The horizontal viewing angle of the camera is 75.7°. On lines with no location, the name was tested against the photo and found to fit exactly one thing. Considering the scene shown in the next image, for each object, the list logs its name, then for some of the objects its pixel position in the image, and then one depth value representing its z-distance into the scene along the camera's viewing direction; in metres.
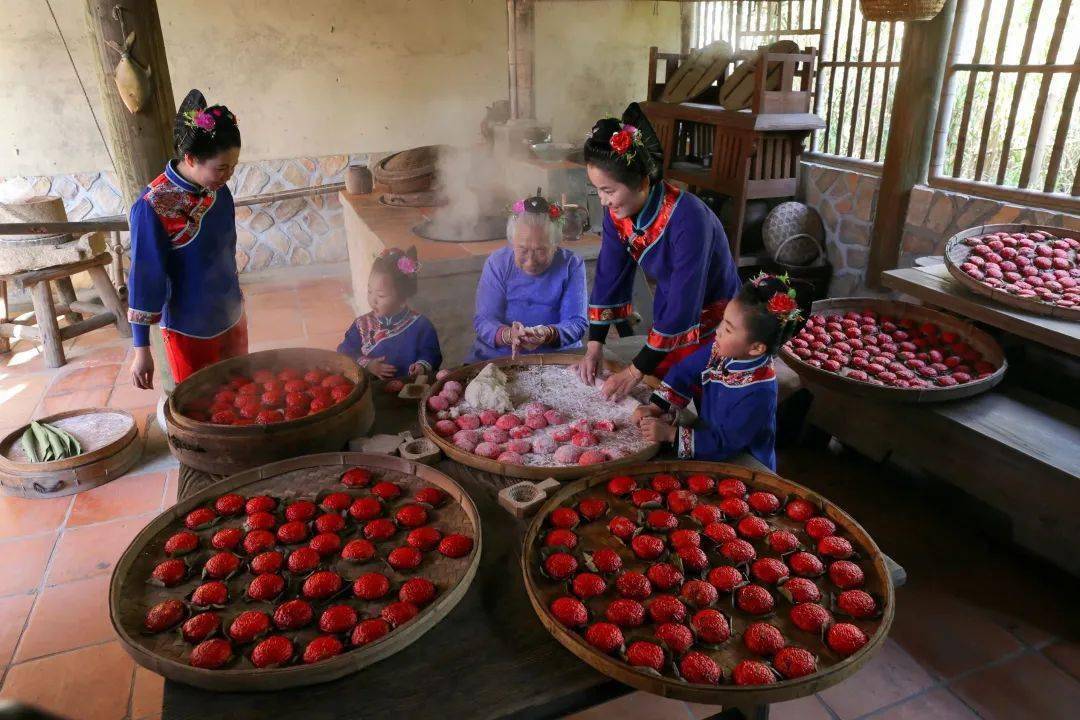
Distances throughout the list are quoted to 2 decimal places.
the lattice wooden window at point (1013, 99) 4.38
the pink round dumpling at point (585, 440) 2.20
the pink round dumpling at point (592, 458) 2.06
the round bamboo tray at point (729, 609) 1.30
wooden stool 5.20
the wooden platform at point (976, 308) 3.09
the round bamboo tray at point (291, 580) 1.33
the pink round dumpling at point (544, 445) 2.18
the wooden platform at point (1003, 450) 2.81
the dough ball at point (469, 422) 2.30
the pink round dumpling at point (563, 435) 2.25
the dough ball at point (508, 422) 2.32
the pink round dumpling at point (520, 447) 2.16
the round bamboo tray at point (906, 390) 3.19
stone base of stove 4.38
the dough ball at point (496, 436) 2.21
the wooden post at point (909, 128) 4.85
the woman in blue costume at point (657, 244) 2.33
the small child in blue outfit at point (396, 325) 3.21
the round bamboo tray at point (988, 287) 3.20
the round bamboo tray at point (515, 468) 2.00
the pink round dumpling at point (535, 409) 2.42
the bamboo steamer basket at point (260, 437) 2.11
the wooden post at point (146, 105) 3.40
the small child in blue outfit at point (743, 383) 2.08
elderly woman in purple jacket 3.14
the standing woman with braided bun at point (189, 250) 2.66
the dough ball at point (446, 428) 2.25
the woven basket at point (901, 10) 4.28
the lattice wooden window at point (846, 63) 5.62
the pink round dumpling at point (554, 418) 2.37
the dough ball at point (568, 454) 2.09
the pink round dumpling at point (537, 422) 2.35
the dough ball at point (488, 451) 2.11
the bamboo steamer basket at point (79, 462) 3.70
